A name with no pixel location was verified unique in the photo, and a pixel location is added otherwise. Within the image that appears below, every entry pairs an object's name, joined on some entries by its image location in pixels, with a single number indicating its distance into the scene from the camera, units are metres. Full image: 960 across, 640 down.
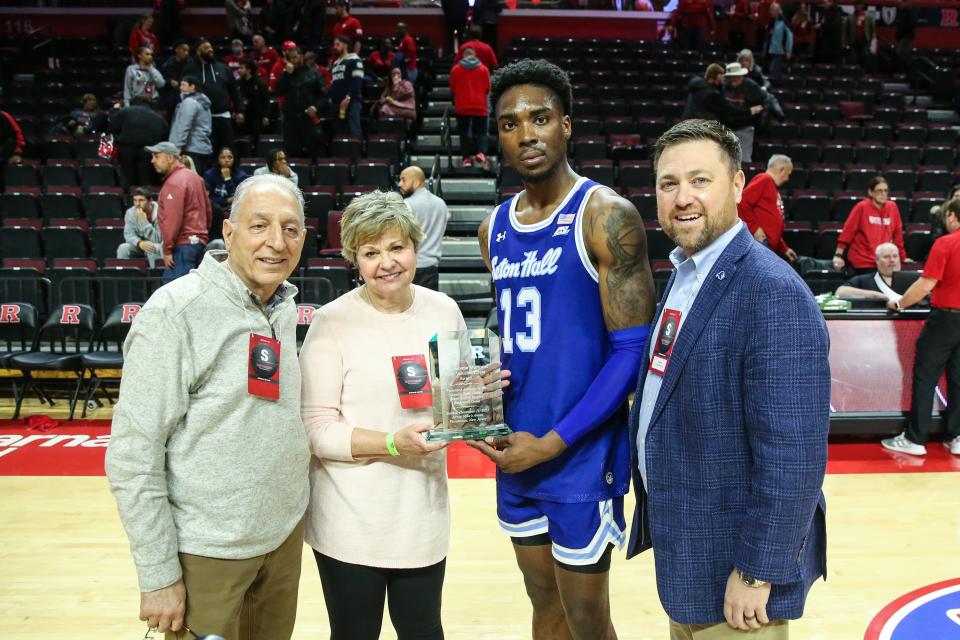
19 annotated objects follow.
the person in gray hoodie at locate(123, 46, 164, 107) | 10.35
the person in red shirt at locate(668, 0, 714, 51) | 15.02
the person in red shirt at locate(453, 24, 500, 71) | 10.17
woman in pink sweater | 2.10
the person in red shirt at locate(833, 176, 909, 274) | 7.51
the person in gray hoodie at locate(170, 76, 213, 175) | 9.03
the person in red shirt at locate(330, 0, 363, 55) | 12.35
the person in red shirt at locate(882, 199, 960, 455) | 5.29
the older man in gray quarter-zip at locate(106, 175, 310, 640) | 1.85
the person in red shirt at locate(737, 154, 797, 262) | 7.32
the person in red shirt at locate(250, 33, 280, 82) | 12.90
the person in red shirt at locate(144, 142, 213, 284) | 7.05
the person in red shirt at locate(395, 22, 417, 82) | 12.19
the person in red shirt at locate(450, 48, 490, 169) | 9.66
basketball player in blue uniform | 2.16
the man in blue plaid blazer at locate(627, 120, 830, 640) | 1.65
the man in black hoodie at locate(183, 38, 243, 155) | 9.70
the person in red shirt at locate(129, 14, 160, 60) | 12.11
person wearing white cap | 9.62
